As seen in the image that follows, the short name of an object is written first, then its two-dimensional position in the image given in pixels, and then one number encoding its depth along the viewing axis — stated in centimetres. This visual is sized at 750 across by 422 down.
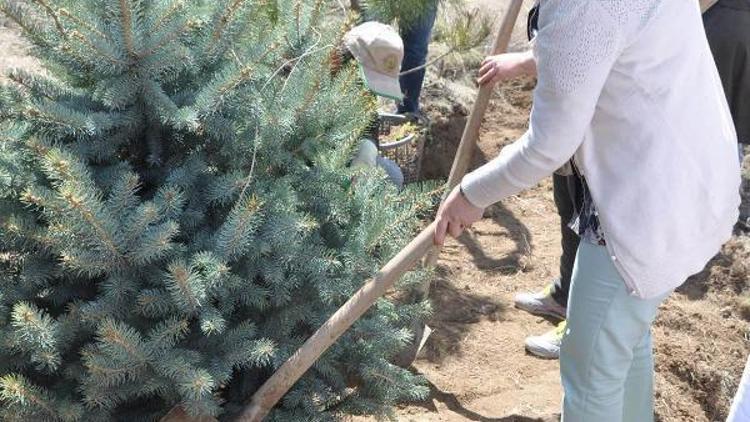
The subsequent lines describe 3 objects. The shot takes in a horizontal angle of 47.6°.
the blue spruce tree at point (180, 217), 179
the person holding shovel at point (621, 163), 161
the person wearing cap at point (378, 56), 282
